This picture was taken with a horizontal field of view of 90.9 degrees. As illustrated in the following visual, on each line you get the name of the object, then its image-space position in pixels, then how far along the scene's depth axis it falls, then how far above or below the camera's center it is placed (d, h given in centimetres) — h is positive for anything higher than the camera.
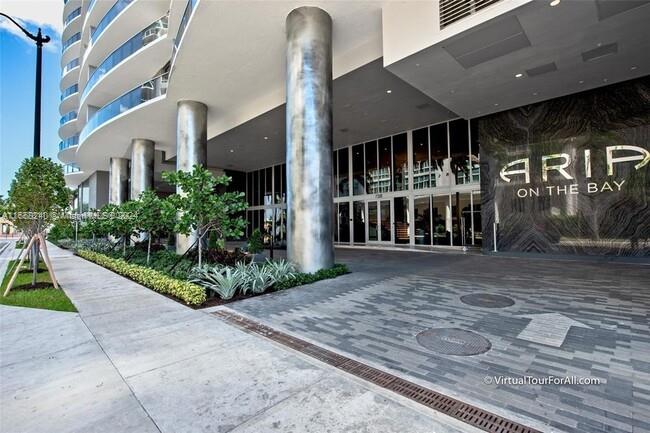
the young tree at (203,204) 743 +57
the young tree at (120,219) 1185 +39
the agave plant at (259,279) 654 -109
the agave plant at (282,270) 724 -102
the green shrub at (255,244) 1191 -62
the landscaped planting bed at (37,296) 578 -133
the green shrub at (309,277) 702 -121
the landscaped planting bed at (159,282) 579 -117
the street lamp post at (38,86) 1055 +486
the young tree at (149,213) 1067 +54
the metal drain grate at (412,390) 225 -139
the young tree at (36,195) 817 +93
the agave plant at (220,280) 611 -105
